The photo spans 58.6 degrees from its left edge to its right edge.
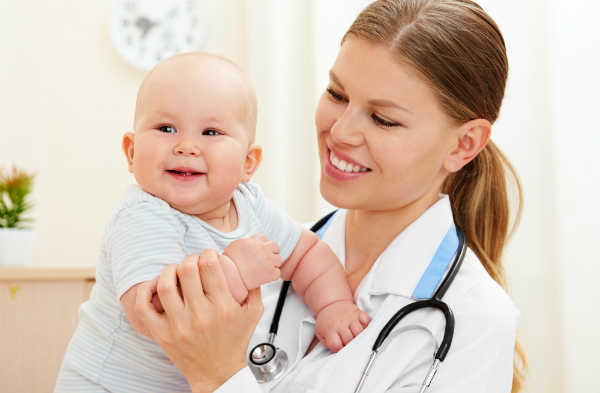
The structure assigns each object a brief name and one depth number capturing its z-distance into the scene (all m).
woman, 0.97
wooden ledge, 2.13
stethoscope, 1.03
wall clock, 3.09
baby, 0.97
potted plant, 2.24
